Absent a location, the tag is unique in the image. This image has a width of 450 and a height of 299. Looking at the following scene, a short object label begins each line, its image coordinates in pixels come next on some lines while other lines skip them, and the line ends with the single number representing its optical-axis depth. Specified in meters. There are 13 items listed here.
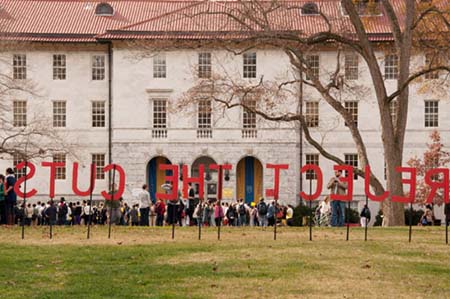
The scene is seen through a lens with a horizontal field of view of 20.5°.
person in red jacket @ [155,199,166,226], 45.56
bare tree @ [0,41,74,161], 64.56
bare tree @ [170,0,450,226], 38.78
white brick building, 67.50
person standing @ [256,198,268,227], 48.66
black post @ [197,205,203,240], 27.99
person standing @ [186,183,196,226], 48.78
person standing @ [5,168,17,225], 34.03
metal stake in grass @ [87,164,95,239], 27.86
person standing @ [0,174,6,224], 33.88
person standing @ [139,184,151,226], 41.12
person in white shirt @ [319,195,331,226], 43.47
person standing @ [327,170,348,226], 35.72
